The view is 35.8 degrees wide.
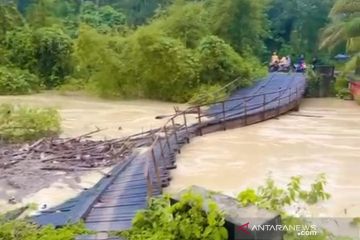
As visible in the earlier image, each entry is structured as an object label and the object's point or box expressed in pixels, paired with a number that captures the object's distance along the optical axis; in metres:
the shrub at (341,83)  27.56
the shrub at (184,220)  4.52
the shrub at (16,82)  25.75
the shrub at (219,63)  23.91
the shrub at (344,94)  26.52
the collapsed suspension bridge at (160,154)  7.73
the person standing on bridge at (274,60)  29.89
